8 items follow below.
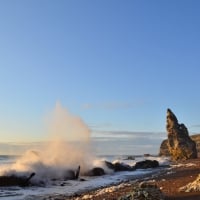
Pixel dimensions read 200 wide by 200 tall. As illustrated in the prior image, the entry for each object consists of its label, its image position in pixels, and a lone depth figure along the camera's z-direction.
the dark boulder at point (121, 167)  48.41
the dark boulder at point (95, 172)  39.12
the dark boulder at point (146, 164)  52.41
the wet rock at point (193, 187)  15.55
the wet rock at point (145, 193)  12.51
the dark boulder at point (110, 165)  45.72
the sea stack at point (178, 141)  71.81
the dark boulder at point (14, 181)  28.14
